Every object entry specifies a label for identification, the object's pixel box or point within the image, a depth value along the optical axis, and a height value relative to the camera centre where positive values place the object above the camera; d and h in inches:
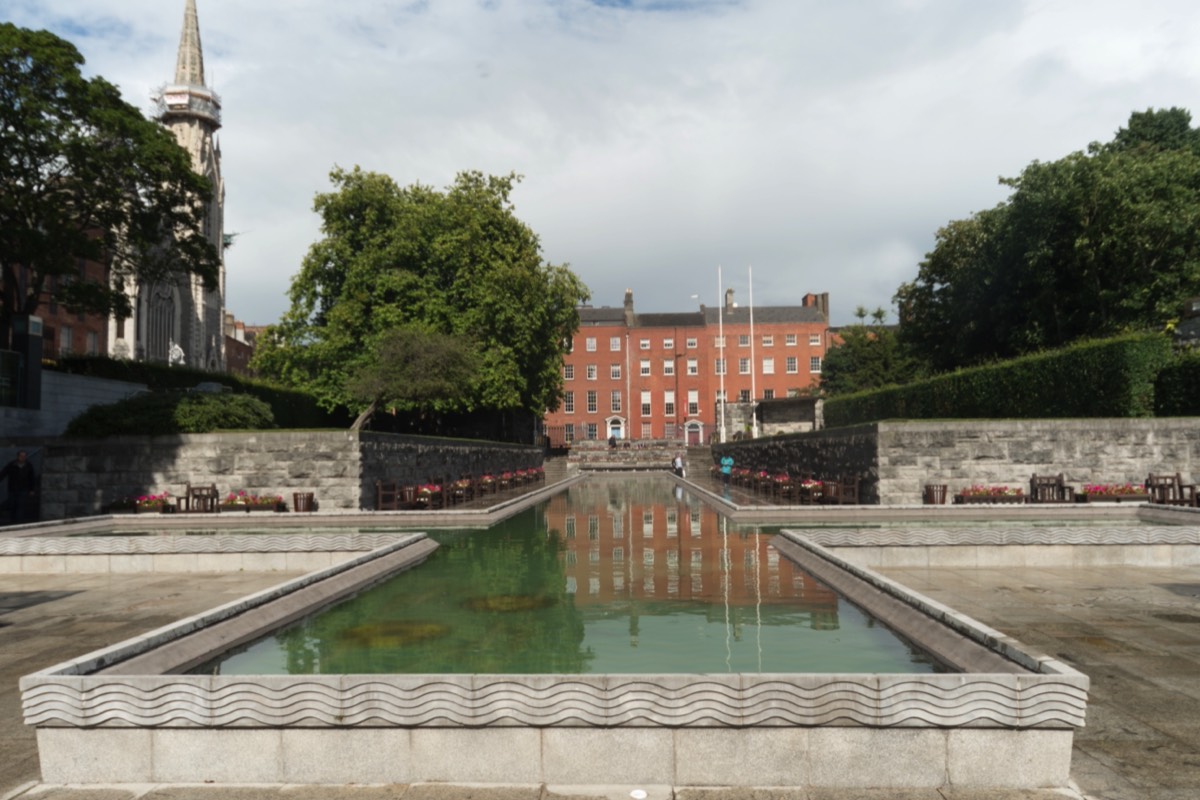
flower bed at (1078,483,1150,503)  913.5 -64.8
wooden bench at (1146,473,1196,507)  832.3 -58.5
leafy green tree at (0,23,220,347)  938.7 +309.3
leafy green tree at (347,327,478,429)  1382.9 +112.3
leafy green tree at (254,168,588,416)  1664.6 +292.2
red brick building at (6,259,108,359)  2167.8 +303.2
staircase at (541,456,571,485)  1974.7 -83.1
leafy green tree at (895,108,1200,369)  1338.6 +294.5
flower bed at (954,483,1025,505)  933.2 -65.9
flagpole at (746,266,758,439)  2789.4 +59.1
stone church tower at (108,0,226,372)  2913.4 +553.5
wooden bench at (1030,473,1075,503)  927.7 -60.3
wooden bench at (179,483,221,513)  898.1 -59.1
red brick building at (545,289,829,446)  3641.7 +278.5
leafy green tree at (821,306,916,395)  3009.4 +256.4
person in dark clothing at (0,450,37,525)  804.6 -37.0
